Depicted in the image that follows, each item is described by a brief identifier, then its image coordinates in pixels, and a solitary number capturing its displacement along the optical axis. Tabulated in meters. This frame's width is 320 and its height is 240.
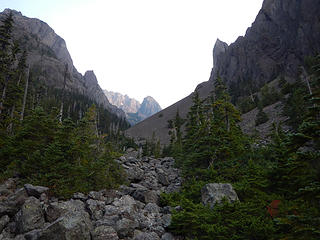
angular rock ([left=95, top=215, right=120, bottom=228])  8.55
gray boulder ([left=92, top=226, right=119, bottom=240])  7.31
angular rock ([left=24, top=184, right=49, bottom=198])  9.48
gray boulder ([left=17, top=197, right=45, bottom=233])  7.48
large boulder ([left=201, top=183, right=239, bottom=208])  10.05
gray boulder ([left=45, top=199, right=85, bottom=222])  8.39
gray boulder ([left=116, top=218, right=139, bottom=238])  8.09
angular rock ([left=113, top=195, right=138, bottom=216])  10.00
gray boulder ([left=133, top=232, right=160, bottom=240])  7.70
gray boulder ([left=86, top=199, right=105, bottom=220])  9.65
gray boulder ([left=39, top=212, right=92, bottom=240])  6.43
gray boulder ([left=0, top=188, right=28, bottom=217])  8.22
